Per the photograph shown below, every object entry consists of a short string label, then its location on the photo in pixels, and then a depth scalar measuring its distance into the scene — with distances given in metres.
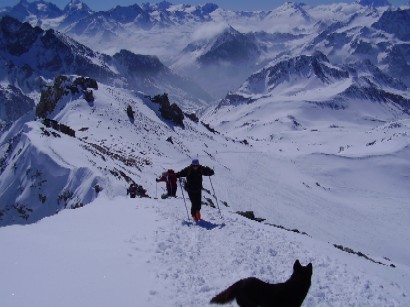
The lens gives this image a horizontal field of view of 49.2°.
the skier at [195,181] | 17.66
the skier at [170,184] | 25.67
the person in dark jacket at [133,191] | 26.48
